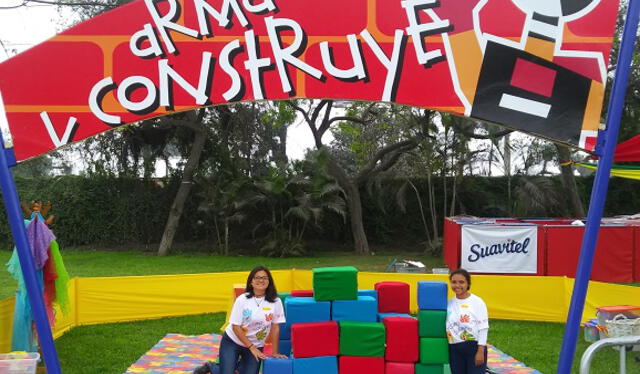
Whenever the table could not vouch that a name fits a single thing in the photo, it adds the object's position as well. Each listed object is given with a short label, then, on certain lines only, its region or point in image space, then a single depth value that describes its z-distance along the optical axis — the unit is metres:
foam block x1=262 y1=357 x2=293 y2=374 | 5.80
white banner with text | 13.24
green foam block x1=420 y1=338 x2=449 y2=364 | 5.97
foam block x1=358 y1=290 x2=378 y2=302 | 6.85
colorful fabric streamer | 6.88
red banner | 4.65
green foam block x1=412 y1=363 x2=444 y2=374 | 6.01
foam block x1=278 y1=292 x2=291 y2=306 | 7.20
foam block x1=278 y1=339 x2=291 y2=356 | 6.87
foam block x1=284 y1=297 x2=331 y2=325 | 6.16
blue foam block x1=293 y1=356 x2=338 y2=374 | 5.90
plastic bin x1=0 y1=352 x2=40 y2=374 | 5.16
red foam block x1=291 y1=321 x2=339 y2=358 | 5.92
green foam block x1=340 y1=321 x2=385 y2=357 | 6.00
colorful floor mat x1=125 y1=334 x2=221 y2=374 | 7.21
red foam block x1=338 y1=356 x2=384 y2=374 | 6.02
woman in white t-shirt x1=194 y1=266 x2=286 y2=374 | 5.82
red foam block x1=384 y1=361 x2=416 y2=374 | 6.01
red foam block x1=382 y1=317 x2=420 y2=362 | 6.00
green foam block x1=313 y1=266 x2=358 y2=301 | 6.17
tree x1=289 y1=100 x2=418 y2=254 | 20.41
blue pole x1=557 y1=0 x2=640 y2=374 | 4.38
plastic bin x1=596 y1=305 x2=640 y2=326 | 7.45
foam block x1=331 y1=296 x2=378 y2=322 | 6.18
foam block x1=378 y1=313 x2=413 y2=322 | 6.39
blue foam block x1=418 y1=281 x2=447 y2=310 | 5.94
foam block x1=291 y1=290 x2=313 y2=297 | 6.99
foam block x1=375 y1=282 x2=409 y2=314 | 6.73
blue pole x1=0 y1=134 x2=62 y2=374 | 4.31
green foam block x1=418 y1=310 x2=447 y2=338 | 5.93
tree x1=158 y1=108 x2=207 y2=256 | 20.88
